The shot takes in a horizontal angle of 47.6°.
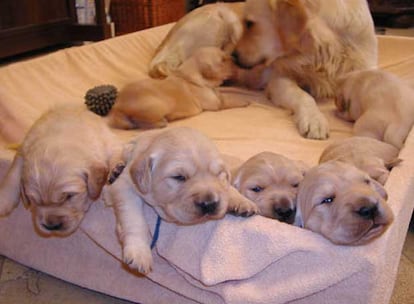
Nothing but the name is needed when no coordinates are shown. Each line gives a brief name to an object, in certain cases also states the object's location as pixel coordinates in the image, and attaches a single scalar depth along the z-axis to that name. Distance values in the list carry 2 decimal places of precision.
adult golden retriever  2.17
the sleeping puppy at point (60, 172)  1.23
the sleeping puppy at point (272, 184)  1.28
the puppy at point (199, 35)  2.67
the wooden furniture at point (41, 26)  3.53
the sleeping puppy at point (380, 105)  1.65
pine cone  2.03
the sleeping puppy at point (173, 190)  1.12
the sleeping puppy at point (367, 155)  1.34
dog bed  1.07
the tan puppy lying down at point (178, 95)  1.94
